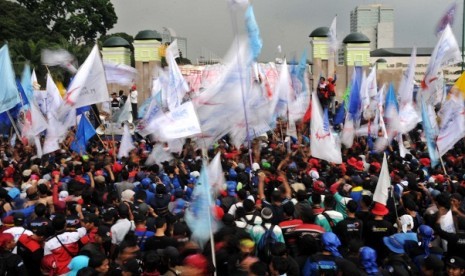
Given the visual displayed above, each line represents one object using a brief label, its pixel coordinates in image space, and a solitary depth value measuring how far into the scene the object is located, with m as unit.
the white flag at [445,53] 10.54
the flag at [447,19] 11.25
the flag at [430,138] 9.30
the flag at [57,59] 12.67
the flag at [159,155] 9.84
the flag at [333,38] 15.39
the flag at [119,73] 13.49
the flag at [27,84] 13.49
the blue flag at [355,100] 12.54
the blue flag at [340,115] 16.77
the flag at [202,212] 5.10
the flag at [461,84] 10.51
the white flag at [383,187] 6.13
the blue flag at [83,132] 11.39
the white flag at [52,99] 11.25
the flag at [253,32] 8.73
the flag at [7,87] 10.74
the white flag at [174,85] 13.11
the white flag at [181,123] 7.62
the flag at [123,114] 16.19
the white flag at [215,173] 6.50
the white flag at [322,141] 9.20
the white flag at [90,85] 10.23
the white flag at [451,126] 8.77
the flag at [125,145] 11.43
